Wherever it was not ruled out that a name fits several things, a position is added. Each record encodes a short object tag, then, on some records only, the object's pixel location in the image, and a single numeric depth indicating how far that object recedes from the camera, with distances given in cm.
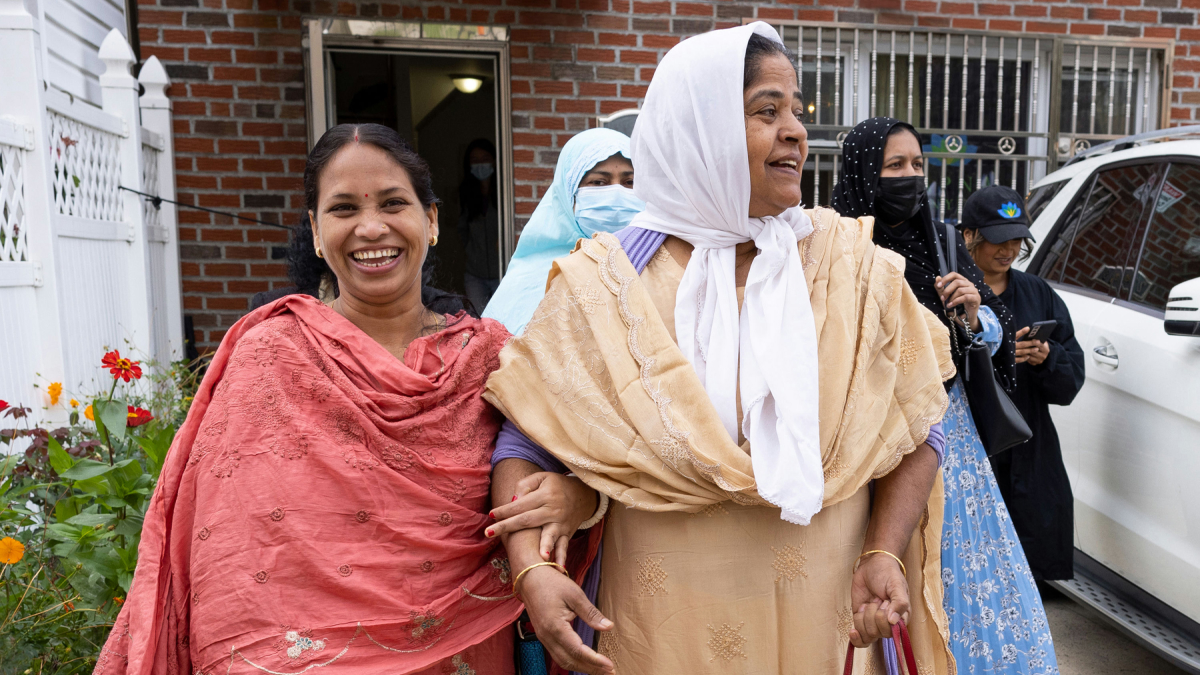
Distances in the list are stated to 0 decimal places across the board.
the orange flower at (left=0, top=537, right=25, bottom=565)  186
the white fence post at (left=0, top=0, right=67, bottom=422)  318
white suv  284
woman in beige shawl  154
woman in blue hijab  277
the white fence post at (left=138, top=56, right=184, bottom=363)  459
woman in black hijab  252
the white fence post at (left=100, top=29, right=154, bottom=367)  425
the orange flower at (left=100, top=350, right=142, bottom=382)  263
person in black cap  333
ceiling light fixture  700
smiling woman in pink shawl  150
